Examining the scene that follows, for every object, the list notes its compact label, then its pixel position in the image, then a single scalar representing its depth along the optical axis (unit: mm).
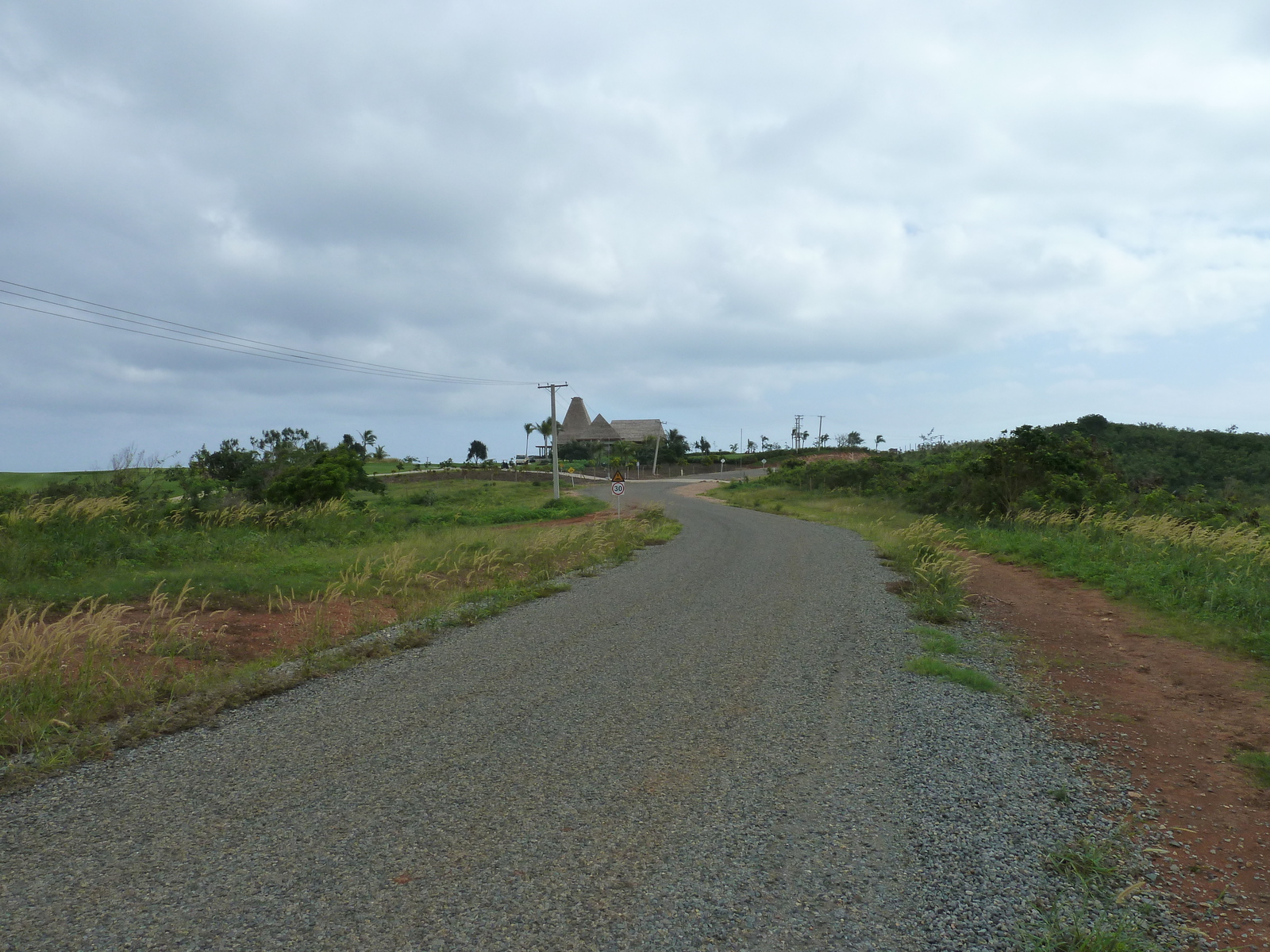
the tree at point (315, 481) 26984
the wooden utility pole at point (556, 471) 47062
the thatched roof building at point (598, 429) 107250
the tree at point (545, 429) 109688
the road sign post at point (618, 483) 28672
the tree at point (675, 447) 101625
